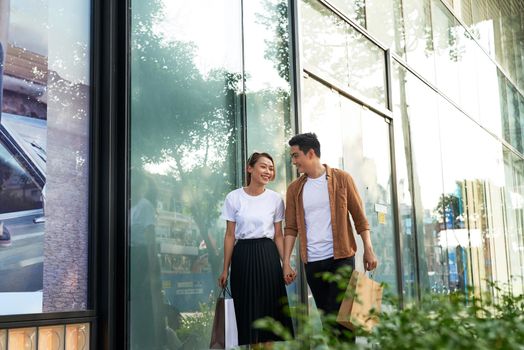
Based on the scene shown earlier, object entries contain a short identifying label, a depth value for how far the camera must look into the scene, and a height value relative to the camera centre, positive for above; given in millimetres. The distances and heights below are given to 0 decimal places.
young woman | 5102 +317
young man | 5121 +518
